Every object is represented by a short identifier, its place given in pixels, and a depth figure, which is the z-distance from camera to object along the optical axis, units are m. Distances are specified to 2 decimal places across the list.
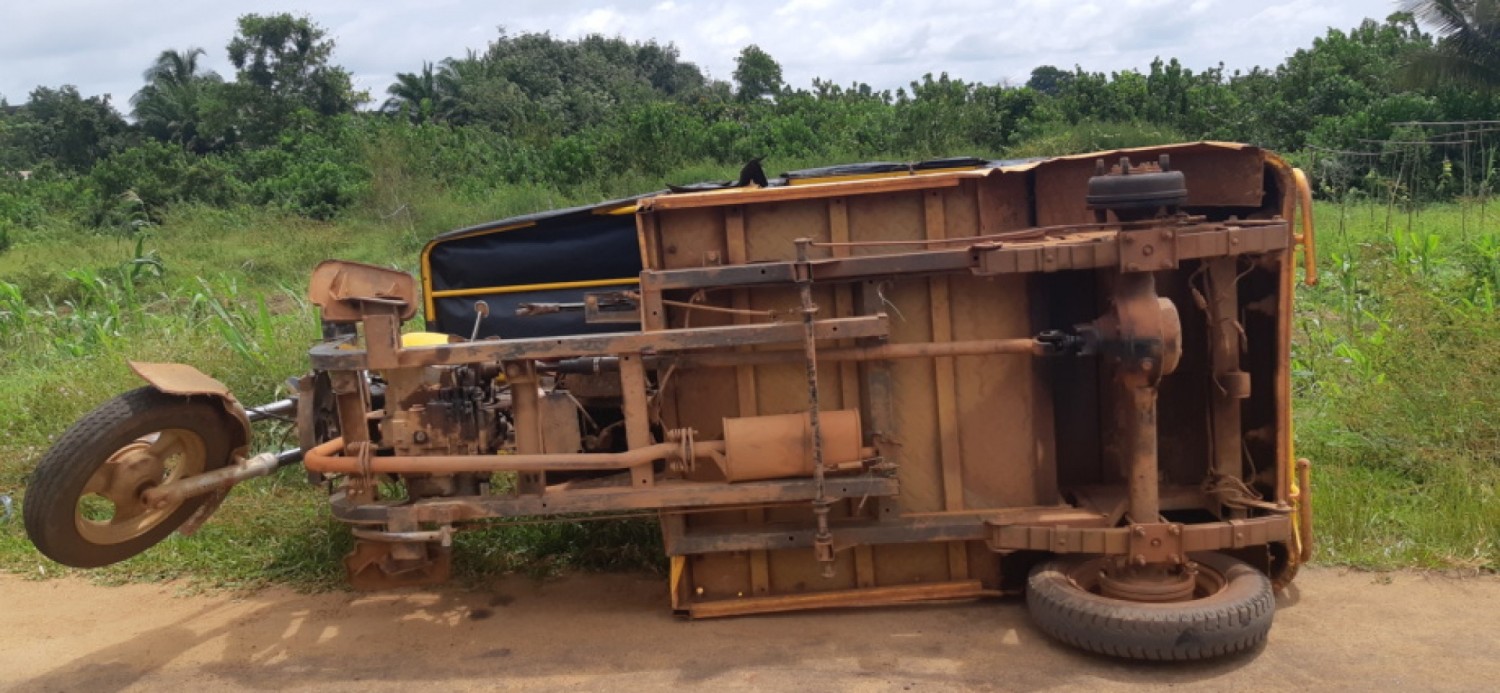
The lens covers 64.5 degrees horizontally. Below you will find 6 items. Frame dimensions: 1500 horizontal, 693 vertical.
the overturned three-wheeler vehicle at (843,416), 4.26
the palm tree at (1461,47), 23.08
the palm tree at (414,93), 41.41
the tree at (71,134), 41.25
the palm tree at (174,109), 41.97
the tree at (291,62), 41.12
